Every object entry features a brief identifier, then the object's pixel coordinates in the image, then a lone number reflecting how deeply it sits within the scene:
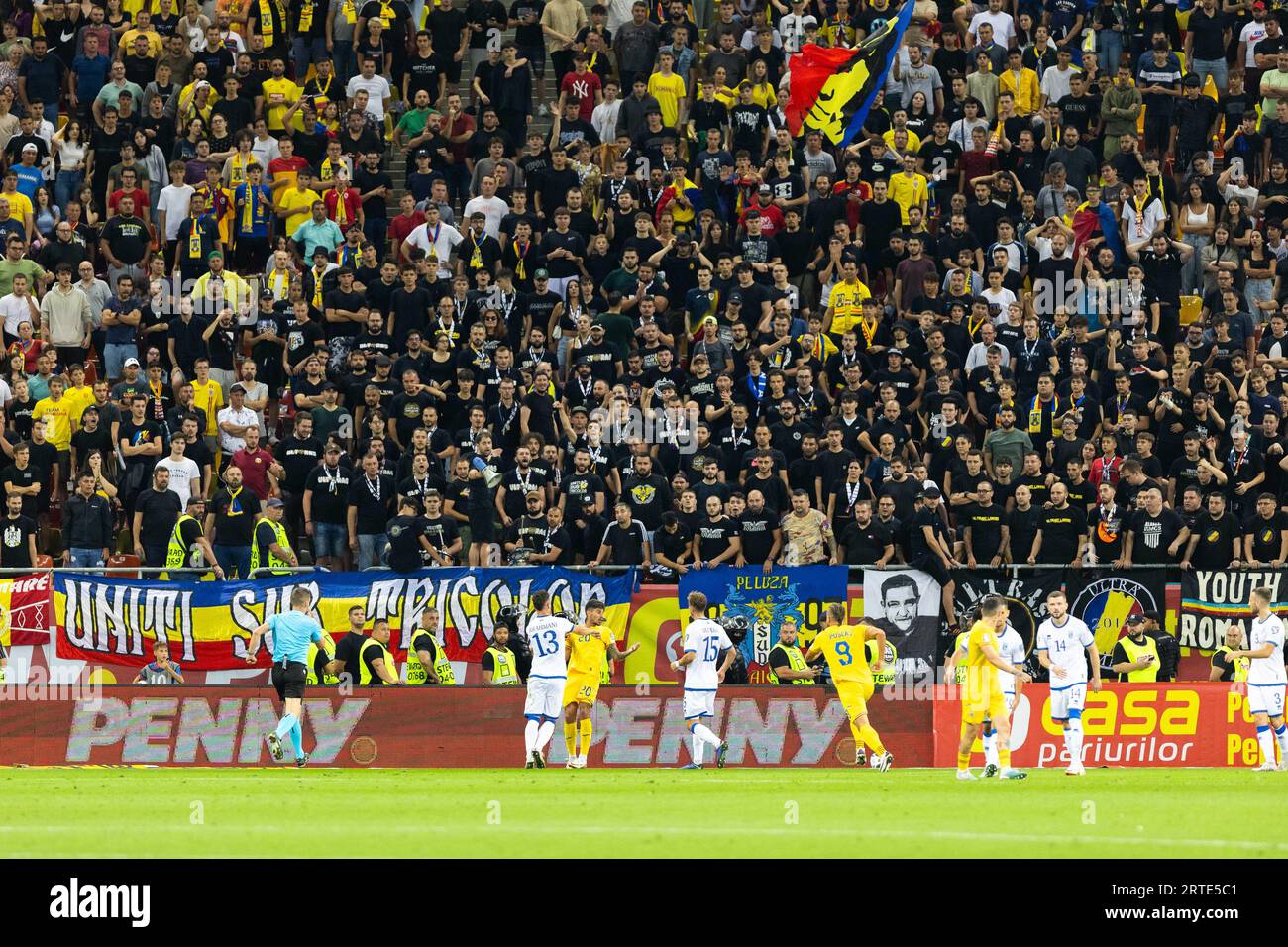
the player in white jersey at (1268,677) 22.97
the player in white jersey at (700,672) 23.88
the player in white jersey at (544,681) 23.64
